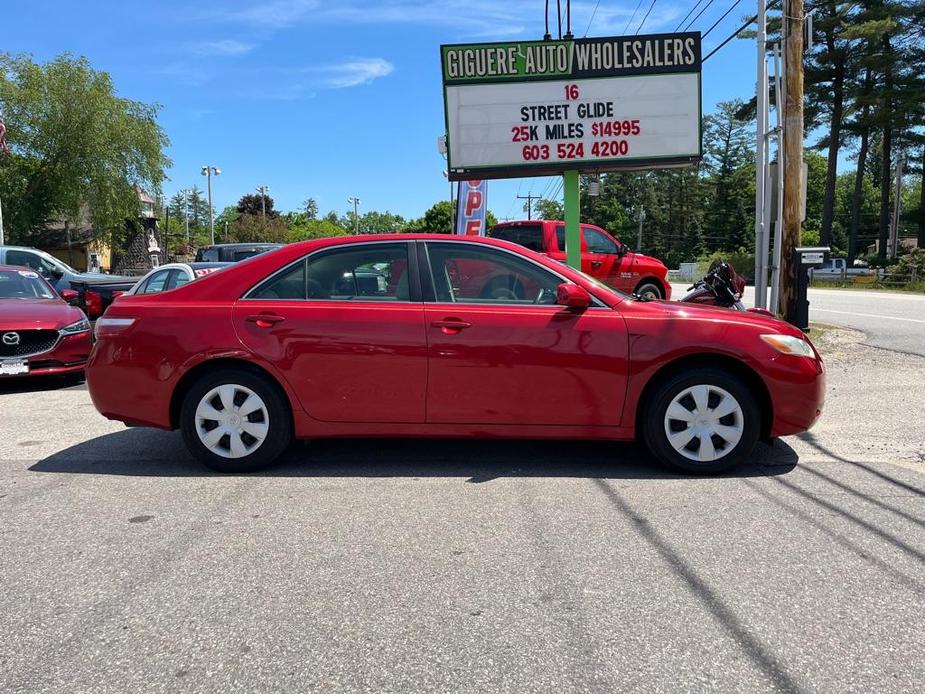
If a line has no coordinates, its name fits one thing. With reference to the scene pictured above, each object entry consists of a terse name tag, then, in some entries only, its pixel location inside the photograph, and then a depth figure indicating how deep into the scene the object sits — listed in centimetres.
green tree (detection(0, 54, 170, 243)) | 3494
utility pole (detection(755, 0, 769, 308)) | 1127
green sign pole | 1130
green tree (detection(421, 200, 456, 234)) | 8300
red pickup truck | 1416
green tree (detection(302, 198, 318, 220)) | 14250
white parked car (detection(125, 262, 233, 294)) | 964
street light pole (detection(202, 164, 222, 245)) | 6003
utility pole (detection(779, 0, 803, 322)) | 1050
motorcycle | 924
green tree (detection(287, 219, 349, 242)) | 8818
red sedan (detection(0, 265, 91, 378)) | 802
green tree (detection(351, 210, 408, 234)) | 13668
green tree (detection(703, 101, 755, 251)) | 7500
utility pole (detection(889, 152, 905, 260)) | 4997
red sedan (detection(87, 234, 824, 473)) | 480
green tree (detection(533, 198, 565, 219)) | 8781
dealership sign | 1070
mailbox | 1034
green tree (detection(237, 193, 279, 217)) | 9169
